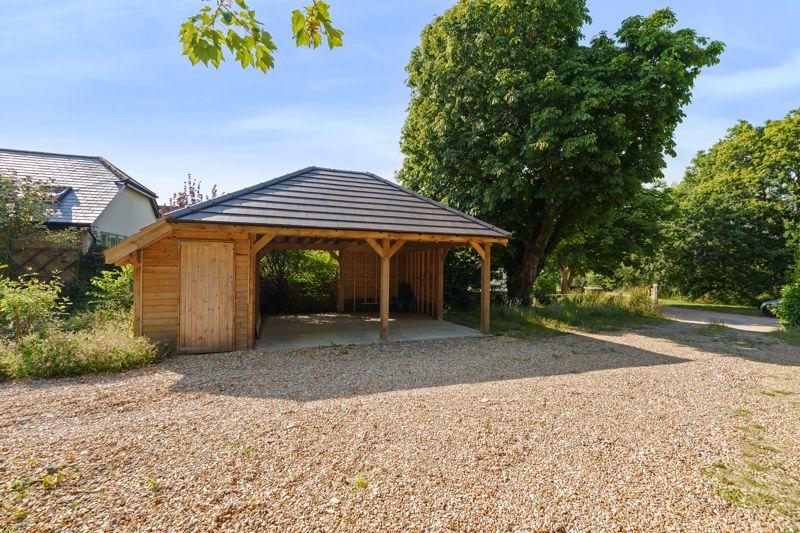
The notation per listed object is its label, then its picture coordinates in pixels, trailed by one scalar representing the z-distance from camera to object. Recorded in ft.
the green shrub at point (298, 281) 42.37
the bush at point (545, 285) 49.63
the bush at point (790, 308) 35.09
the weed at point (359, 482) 8.75
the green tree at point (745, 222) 63.41
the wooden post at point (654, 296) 44.62
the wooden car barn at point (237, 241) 21.81
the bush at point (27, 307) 20.20
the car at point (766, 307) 49.57
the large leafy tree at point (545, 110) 31.30
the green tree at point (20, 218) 31.14
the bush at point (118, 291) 27.81
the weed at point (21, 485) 8.26
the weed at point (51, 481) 8.49
